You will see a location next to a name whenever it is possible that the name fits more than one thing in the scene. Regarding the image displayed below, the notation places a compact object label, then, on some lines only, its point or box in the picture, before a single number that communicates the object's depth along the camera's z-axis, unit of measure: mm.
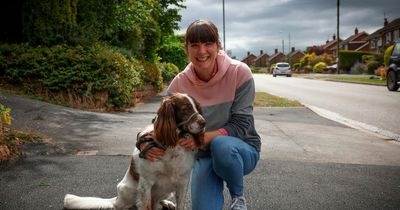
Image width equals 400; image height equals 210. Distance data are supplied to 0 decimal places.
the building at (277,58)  145875
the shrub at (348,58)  56688
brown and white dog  3039
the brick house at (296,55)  127588
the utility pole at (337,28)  50688
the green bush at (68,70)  11102
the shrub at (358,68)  50219
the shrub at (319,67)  65438
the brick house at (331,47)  104838
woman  3365
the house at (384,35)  58009
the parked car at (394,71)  18103
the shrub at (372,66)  42762
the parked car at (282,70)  52281
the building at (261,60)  160375
